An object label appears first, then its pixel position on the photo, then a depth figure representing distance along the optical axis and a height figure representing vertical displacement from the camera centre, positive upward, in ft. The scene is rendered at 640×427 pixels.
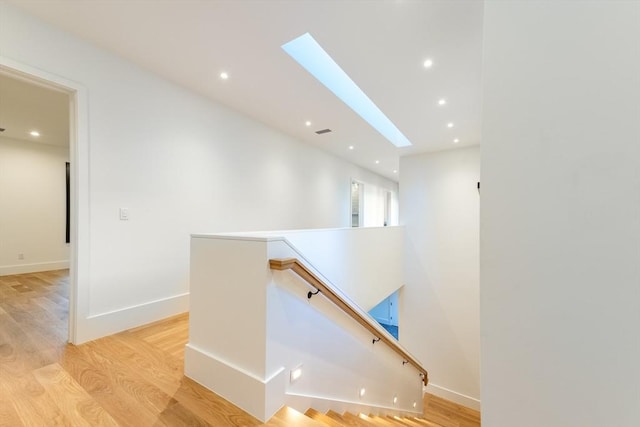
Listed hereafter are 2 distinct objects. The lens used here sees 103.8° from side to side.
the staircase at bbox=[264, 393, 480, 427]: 4.65 -7.25
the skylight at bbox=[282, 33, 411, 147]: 8.31 +5.48
